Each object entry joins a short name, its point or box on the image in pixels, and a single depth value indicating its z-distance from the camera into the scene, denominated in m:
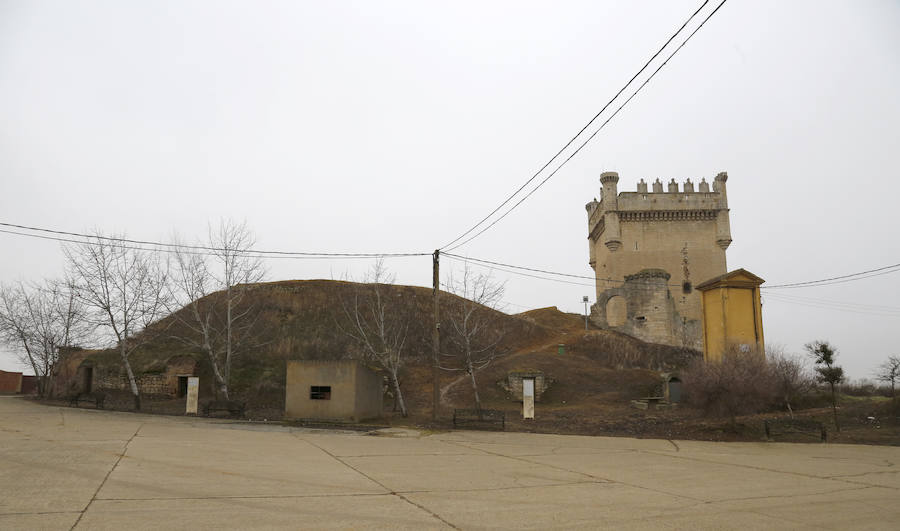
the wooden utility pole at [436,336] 21.55
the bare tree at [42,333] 34.25
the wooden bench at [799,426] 16.23
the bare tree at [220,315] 26.94
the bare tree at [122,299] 26.93
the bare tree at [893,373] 24.22
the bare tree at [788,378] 20.78
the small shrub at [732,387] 17.64
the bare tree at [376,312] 36.62
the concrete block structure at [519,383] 30.38
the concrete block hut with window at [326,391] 22.14
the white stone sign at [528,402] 21.81
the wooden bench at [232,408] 23.53
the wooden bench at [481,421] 20.50
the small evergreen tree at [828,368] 17.20
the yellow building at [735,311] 26.80
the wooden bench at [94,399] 26.62
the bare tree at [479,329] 35.06
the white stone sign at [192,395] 24.23
